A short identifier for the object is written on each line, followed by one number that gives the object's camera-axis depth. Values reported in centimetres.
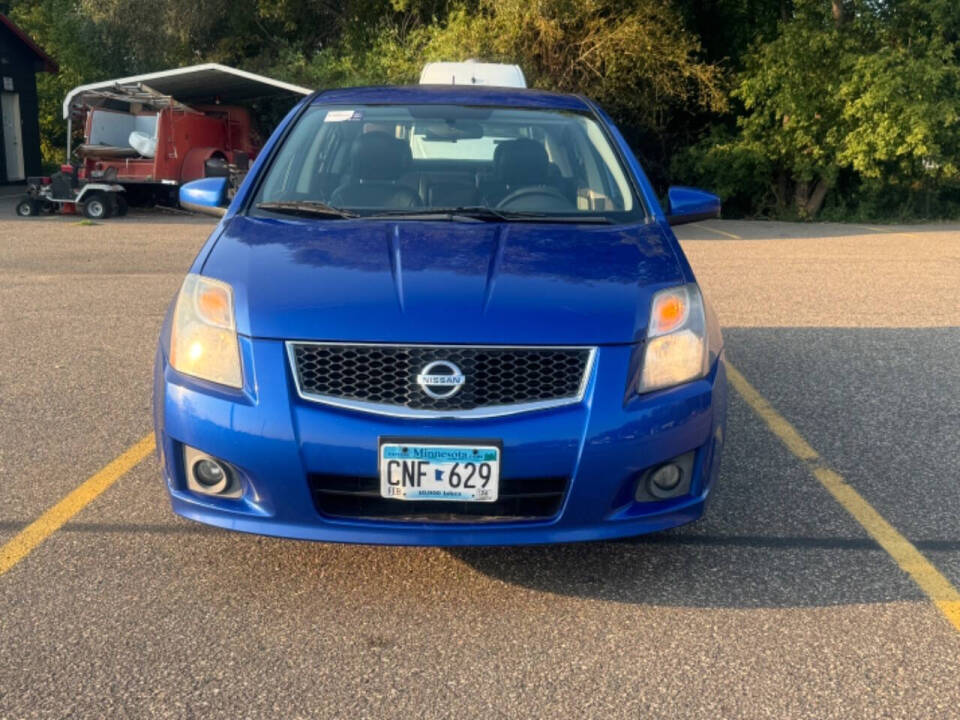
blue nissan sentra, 296
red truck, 1797
